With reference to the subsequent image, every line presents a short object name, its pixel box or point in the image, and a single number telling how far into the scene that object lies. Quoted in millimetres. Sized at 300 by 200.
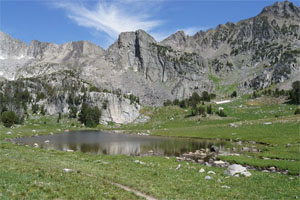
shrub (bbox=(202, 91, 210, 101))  195000
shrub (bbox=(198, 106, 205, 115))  125688
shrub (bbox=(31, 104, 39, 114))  161125
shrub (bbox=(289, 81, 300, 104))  126250
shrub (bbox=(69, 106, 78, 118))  157000
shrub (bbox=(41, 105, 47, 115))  158288
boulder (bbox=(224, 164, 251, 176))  25359
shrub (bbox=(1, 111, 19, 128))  103100
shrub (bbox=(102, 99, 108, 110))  164125
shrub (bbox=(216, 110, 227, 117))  120400
